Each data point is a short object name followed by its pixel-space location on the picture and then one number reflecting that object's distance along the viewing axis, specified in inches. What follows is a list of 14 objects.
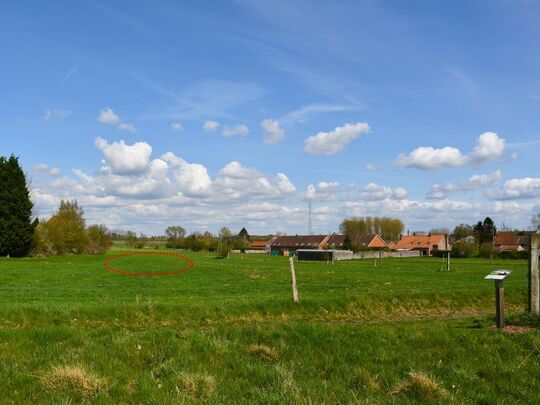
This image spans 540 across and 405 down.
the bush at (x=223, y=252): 3540.8
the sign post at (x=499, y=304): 477.1
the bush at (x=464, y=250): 3656.3
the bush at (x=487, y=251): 3469.5
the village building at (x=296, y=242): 6003.9
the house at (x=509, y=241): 5152.1
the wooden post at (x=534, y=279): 548.7
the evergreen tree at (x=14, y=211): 2790.4
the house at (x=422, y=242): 5625.0
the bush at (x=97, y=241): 3961.6
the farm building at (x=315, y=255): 3357.3
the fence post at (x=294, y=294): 710.6
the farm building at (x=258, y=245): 6638.8
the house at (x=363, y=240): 5565.5
